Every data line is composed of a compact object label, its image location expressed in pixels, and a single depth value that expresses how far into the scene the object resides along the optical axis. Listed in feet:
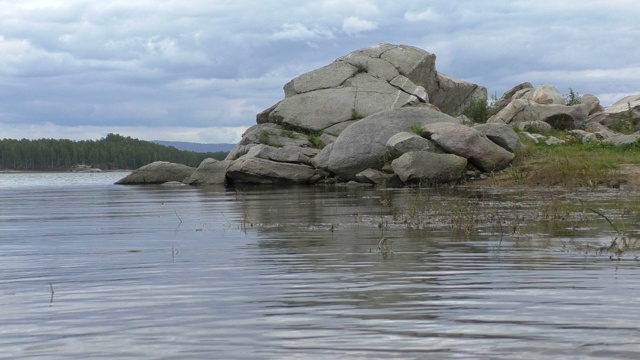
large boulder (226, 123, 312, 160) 121.60
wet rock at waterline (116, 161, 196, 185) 137.59
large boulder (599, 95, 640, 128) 127.44
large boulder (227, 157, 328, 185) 110.42
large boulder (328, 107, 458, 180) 102.78
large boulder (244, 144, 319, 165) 113.50
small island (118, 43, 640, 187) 94.07
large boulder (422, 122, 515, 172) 94.07
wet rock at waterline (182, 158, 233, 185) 124.09
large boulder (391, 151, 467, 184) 92.32
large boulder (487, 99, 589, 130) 123.03
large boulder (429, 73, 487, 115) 140.46
